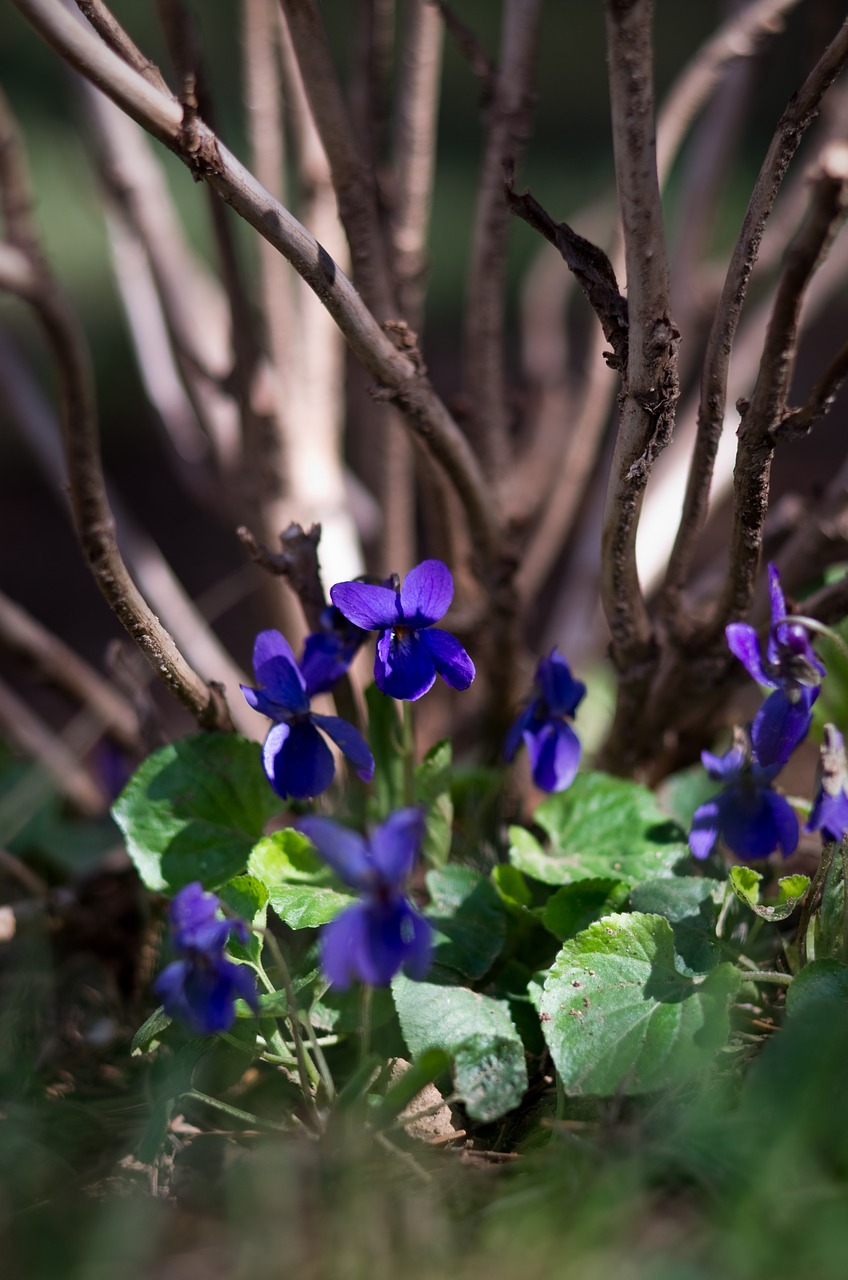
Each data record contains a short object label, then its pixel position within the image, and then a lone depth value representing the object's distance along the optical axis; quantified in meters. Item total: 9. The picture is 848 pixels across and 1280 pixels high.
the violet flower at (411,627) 0.42
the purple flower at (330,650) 0.43
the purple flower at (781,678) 0.41
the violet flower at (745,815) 0.42
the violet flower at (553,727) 0.45
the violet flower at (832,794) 0.41
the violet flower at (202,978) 0.39
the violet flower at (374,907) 0.38
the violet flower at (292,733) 0.42
